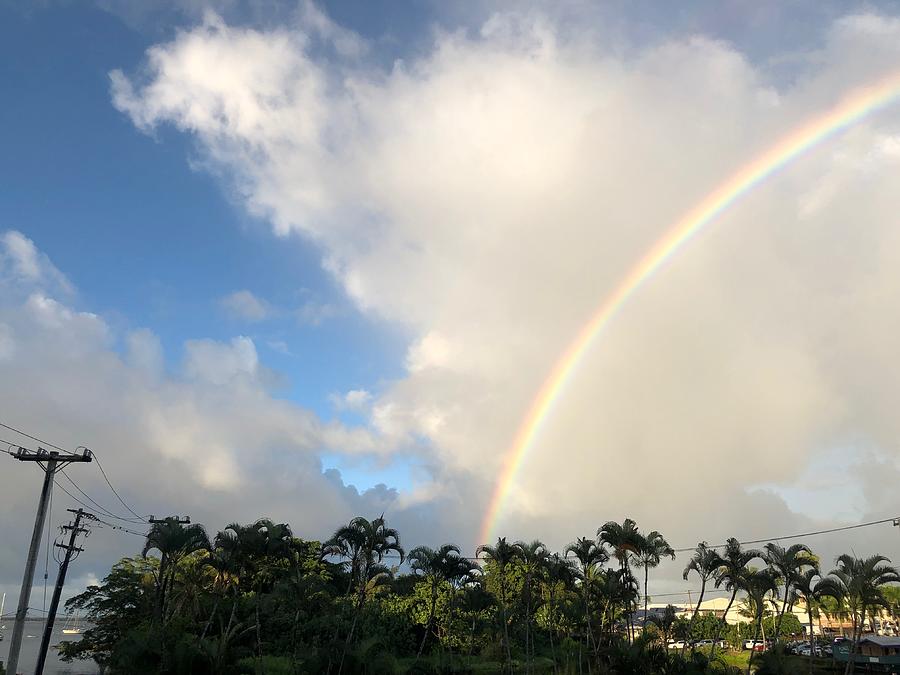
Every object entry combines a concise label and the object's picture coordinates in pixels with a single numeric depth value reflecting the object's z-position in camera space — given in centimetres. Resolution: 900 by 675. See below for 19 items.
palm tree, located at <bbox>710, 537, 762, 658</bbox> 4384
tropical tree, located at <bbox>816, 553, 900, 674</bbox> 3928
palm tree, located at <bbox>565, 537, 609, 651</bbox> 4334
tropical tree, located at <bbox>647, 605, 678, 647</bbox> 4203
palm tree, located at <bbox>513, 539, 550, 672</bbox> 4453
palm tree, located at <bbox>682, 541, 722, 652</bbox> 4400
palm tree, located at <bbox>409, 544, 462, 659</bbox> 4094
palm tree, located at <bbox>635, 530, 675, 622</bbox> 4362
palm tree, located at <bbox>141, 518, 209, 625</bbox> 3678
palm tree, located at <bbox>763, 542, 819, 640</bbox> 4356
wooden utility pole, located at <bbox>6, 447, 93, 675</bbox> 3072
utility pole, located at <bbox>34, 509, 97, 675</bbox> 4172
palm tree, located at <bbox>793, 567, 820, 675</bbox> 4281
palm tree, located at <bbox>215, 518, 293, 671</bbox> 3834
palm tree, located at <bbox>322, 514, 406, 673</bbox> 3716
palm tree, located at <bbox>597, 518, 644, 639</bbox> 4138
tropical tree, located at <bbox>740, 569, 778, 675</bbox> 4384
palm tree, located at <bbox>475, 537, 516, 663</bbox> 4366
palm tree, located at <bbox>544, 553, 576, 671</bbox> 4488
